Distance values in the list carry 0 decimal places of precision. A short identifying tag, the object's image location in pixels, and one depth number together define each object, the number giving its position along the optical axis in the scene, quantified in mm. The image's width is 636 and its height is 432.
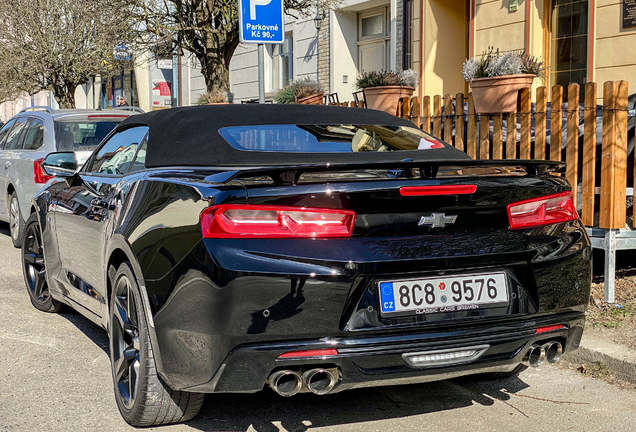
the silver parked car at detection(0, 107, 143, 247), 8344
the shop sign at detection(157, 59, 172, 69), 21797
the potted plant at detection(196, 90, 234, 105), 12845
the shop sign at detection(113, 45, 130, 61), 16375
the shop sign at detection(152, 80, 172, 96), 26239
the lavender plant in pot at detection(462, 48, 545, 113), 6809
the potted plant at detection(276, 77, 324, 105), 12086
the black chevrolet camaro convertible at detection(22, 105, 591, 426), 2887
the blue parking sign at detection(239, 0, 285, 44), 7734
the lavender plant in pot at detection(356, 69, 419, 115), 9234
